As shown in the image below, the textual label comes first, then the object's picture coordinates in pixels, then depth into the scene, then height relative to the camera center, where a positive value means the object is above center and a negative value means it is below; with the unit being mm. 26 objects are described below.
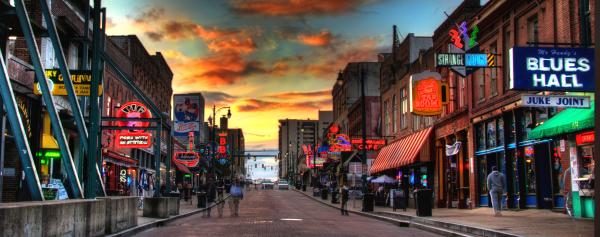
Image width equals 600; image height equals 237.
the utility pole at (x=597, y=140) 7844 +481
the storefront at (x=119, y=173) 36856 +436
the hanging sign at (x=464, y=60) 22812 +4130
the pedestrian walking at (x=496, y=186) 23484 -219
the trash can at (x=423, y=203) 25500 -865
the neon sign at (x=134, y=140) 33062 +2010
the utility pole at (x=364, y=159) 37312 +1217
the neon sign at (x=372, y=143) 52000 +2919
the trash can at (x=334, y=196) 48375 -1148
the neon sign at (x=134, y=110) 32500 +3428
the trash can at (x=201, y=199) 37344 -1080
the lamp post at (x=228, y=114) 60669 +6336
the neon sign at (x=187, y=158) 47466 +1590
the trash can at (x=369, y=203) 33625 -1138
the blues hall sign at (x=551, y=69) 16266 +2736
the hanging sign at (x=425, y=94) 32531 +4232
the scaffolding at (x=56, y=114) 12852 +1589
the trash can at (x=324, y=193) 58056 -1103
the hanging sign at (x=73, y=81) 23766 +3558
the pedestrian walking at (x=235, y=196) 30444 -716
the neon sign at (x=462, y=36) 30688 +6661
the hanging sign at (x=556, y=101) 15750 +1882
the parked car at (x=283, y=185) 112894 -876
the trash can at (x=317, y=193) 68188 -1289
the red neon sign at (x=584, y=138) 19081 +1236
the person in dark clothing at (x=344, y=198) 32369 -855
